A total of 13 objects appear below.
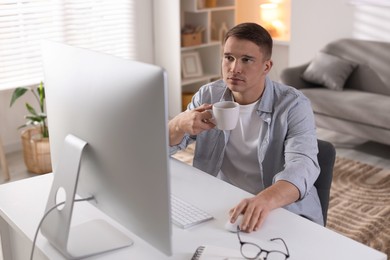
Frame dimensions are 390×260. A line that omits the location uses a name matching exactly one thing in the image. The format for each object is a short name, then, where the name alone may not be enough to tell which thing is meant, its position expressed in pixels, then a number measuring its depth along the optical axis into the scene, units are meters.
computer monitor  1.19
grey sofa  3.88
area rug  2.92
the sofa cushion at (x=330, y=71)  4.27
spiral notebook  1.38
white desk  1.44
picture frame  5.02
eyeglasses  1.39
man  1.83
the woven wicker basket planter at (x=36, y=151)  3.68
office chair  1.88
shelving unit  4.93
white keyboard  1.58
